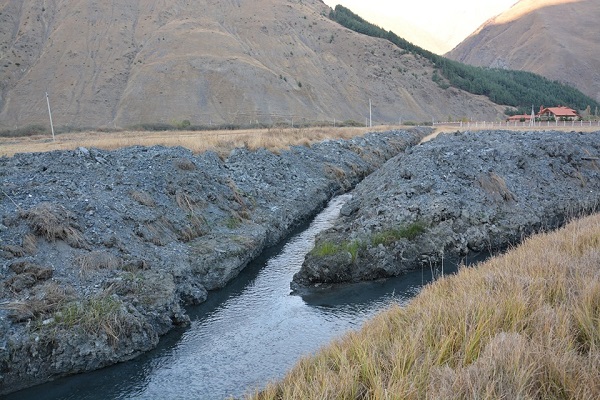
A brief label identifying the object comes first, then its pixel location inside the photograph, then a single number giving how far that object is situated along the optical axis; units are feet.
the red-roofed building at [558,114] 266.90
